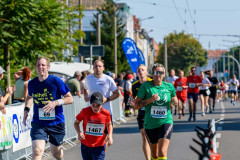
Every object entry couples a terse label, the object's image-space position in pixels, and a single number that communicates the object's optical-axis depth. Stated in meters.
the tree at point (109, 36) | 65.19
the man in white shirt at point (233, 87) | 36.88
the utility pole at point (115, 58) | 39.74
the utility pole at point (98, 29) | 31.52
